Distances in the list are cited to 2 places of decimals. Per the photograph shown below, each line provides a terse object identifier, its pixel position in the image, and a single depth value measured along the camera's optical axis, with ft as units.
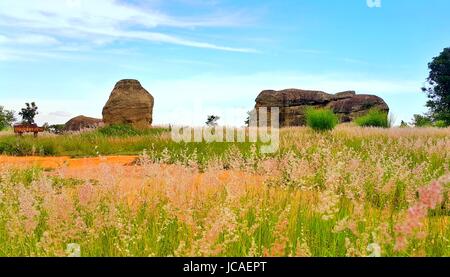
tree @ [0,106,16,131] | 128.83
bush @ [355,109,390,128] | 80.94
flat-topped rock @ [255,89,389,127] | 104.94
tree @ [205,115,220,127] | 126.62
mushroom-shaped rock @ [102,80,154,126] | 89.86
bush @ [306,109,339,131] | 68.90
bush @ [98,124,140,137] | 78.77
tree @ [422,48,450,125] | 118.32
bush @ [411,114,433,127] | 120.18
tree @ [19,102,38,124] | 119.65
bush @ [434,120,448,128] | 107.34
